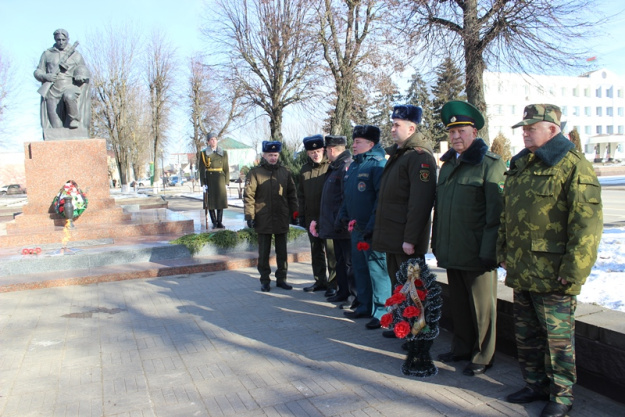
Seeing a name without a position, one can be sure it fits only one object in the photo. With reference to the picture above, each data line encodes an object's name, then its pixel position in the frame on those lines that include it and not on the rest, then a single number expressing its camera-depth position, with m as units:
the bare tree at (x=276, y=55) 19.72
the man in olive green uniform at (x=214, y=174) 11.05
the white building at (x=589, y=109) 67.19
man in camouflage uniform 2.88
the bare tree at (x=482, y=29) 9.77
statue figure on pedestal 11.39
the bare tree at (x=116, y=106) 37.72
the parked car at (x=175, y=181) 61.36
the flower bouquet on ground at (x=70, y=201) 9.93
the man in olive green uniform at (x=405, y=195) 4.11
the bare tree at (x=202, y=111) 32.69
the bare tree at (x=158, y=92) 40.00
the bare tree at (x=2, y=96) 37.28
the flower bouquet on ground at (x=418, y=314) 3.72
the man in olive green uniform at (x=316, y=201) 6.56
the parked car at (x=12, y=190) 58.75
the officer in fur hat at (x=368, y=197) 5.02
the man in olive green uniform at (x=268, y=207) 6.75
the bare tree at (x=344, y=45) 18.22
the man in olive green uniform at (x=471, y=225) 3.59
